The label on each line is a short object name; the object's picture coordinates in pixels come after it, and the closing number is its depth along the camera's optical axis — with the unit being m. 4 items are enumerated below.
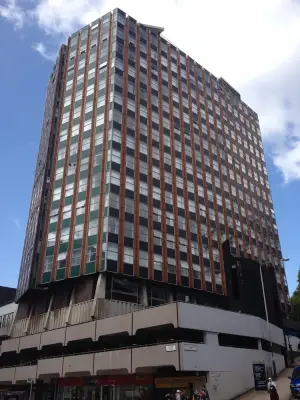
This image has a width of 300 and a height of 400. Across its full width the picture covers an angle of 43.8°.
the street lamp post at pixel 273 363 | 43.67
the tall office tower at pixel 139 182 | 53.47
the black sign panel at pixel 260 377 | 37.62
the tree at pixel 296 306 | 83.19
